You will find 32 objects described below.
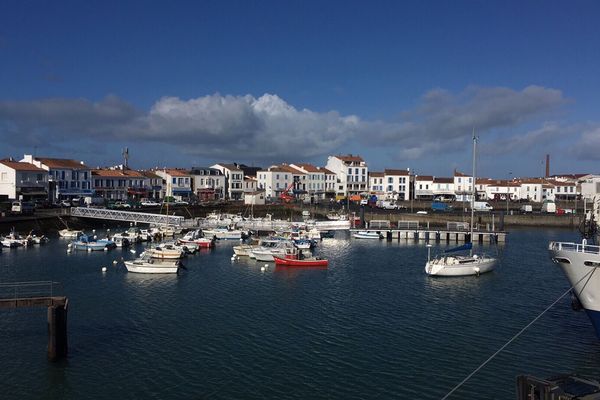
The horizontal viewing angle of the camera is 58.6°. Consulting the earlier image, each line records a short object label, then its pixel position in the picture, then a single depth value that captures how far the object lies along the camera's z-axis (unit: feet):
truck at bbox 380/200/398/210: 307.82
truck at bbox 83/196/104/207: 270.01
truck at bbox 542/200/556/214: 293.02
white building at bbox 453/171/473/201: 388.16
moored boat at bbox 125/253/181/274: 126.82
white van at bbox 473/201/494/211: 301.22
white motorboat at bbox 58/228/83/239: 196.83
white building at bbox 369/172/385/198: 391.45
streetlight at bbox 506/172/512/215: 377.75
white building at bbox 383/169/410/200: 388.16
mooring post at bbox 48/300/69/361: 67.21
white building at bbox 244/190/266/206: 319.72
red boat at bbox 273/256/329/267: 140.46
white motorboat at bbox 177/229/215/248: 174.05
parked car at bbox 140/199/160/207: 282.15
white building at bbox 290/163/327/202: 380.37
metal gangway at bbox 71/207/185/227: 215.92
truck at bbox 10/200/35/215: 215.24
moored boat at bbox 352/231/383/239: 213.05
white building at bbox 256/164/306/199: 371.15
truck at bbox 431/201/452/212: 306.14
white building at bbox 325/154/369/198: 393.29
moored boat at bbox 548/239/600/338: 69.77
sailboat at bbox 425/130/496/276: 127.13
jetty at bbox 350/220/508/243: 204.64
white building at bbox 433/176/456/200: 390.62
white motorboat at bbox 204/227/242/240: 201.57
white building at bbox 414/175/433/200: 392.27
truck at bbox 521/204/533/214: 294.72
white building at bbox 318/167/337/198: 390.01
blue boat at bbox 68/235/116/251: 166.61
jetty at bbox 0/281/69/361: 67.46
